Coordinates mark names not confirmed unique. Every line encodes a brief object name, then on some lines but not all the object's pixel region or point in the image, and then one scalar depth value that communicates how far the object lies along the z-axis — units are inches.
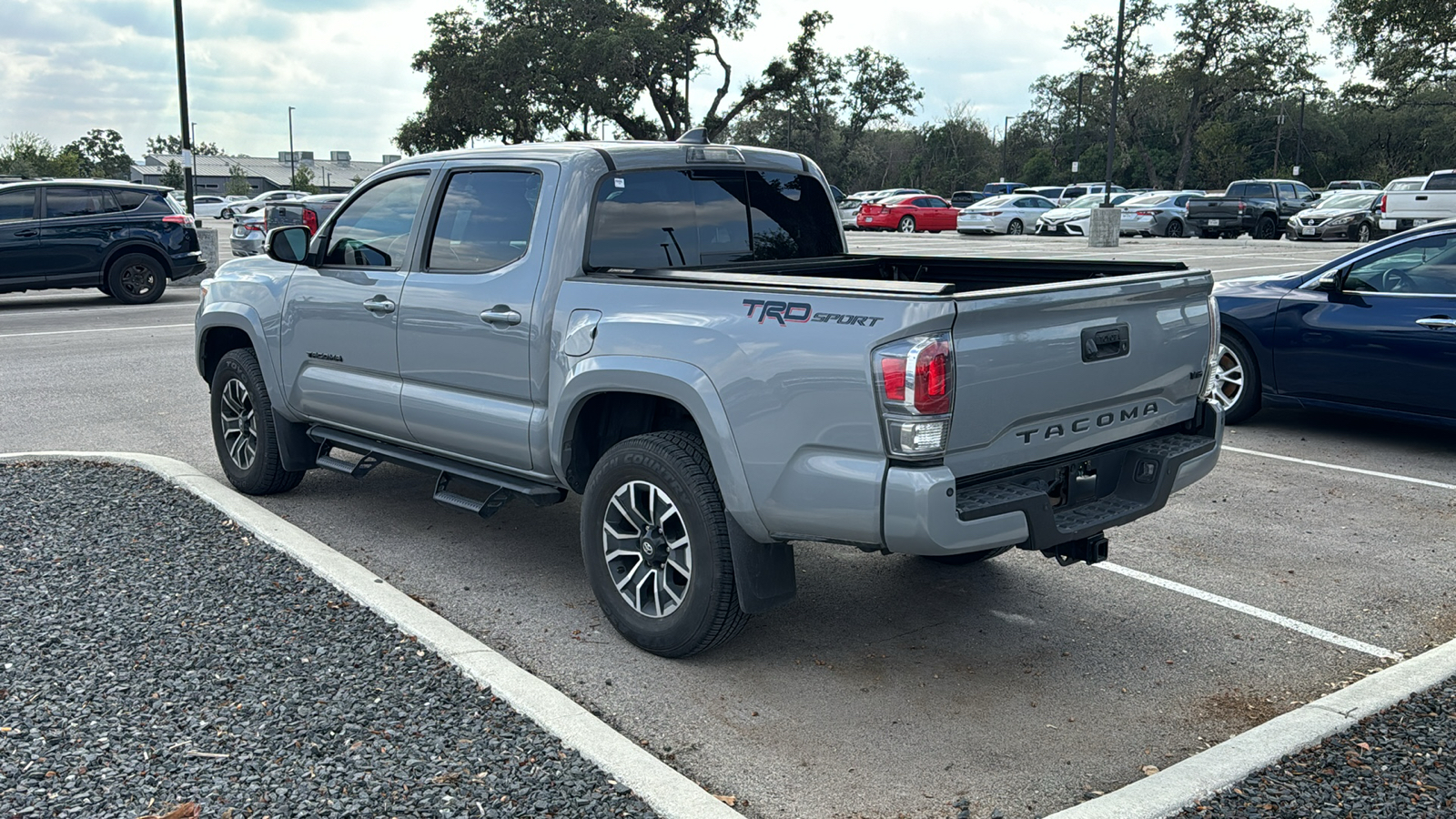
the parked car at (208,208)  2400.3
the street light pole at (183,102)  999.6
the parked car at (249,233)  986.1
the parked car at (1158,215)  1416.1
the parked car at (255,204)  2084.5
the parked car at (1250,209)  1374.3
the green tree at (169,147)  5000.7
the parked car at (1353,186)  1752.0
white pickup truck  1051.9
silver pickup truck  148.2
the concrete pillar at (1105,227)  1250.0
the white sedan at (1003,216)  1563.7
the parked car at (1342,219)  1237.1
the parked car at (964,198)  2161.7
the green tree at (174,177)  3284.9
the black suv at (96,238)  641.0
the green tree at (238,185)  3449.8
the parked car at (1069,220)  1513.3
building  4291.3
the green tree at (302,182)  3341.5
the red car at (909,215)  1691.7
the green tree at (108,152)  3496.6
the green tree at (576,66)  1867.6
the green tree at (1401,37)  1654.8
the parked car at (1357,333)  297.7
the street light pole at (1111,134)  1247.4
